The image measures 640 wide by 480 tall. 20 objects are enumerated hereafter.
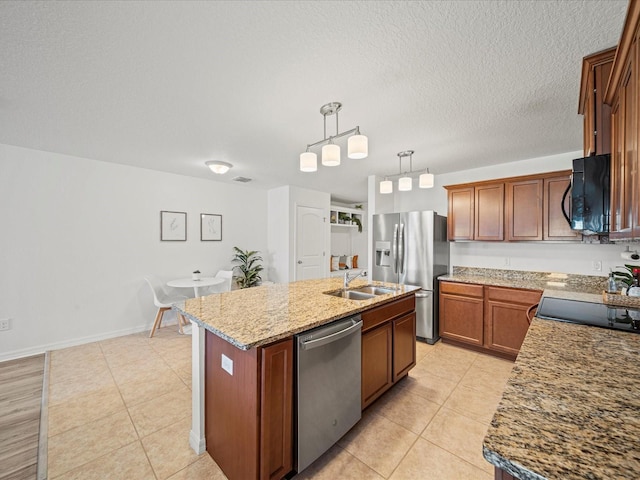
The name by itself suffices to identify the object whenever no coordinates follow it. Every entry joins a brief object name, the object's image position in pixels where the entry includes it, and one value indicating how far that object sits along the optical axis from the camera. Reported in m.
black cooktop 1.49
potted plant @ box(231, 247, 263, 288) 4.87
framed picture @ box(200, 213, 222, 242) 4.58
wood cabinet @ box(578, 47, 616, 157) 1.39
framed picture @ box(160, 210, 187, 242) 4.14
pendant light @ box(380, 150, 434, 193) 2.98
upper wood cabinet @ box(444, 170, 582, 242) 2.97
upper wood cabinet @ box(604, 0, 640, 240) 0.88
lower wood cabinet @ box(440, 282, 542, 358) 2.93
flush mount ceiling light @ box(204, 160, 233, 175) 3.55
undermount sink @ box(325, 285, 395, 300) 2.47
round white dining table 3.69
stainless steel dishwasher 1.46
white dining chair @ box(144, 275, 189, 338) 3.66
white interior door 5.17
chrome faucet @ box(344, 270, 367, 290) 2.53
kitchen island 1.31
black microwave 1.30
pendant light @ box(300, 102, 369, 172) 1.84
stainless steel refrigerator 3.50
